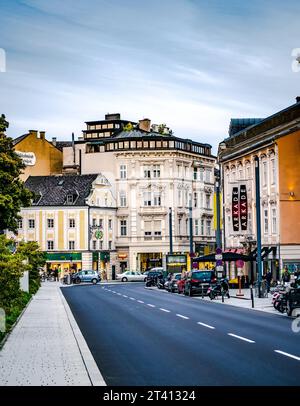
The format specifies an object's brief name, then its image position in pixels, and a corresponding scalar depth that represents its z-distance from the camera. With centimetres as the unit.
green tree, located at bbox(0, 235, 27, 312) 2738
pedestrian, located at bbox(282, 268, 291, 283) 5468
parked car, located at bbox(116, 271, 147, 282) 10375
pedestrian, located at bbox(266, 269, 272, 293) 5652
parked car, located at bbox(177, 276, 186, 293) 6085
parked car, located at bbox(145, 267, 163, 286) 8101
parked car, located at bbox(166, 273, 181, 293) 6506
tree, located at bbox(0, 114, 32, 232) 4516
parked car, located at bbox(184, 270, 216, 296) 5619
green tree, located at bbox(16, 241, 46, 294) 5720
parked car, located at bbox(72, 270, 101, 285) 9588
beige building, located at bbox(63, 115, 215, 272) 11812
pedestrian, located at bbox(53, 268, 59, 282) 10529
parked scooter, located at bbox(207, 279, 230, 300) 5181
